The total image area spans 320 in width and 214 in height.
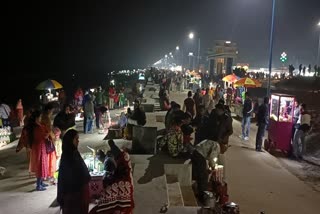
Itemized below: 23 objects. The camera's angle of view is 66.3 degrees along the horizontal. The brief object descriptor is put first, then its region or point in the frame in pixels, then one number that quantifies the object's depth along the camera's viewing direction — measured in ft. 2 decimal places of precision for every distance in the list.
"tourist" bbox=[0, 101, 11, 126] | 36.69
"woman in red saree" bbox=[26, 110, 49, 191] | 18.63
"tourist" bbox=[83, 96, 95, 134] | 33.23
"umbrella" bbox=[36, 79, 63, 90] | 43.23
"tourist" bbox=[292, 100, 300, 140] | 28.92
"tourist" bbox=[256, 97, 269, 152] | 29.05
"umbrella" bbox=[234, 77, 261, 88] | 46.60
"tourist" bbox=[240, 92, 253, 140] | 31.99
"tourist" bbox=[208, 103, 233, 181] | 19.37
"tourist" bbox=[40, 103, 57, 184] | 19.29
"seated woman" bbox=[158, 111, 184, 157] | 17.81
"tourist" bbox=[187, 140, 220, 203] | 16.12
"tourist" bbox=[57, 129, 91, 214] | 11.50
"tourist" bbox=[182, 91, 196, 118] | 29.96
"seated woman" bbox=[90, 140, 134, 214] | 10.52
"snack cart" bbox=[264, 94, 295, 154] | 29.50
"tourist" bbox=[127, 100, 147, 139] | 25.40
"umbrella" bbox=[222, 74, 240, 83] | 54.28
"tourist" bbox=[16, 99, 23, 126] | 43.69
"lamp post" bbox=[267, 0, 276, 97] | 39.42
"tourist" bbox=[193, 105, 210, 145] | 19.12
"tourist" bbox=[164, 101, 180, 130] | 22.52
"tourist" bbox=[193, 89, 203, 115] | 37.02
